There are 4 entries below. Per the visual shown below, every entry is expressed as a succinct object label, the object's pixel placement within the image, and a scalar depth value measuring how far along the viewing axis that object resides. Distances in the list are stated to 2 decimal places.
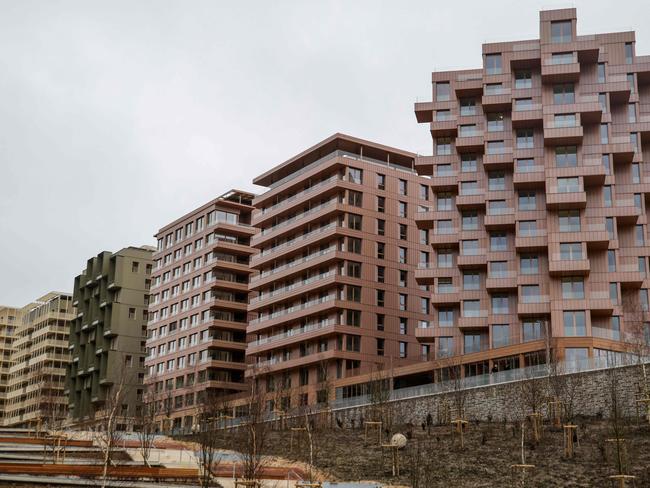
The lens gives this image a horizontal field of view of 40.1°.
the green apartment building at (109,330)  134.25
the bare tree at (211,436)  35.21
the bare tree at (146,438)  48.63
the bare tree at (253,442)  35.26
